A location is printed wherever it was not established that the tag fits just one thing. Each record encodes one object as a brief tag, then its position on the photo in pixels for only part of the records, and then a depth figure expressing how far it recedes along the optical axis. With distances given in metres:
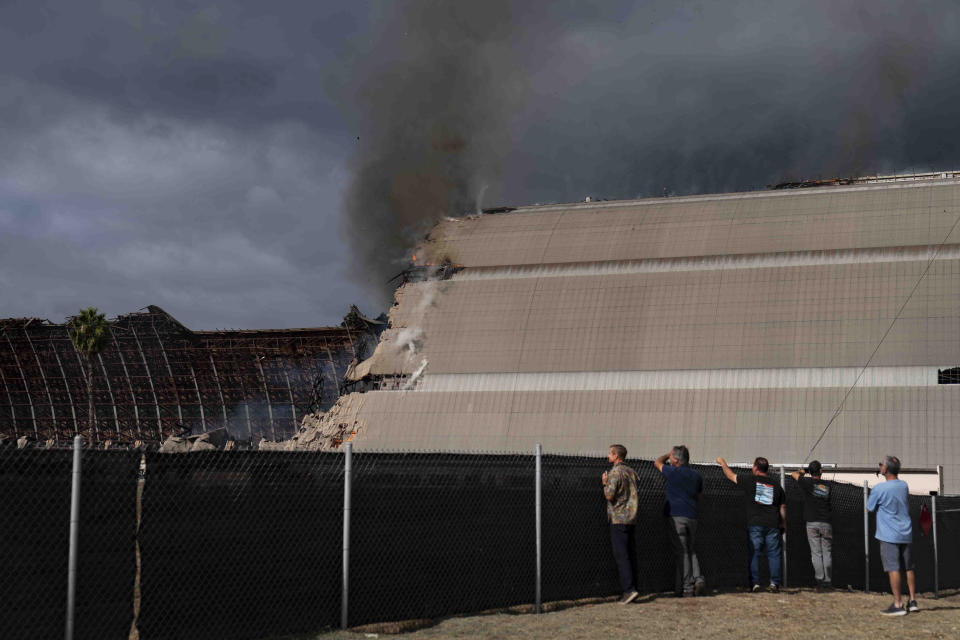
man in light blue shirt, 13.55
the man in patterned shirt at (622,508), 13.07
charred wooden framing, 69.88
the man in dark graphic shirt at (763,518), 15.09
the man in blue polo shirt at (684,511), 13.99
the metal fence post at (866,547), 17.00
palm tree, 69.12
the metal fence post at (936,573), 18.61
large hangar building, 38.06
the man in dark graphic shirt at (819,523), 15.77
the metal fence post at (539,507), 12.22
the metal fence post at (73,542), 8.52
